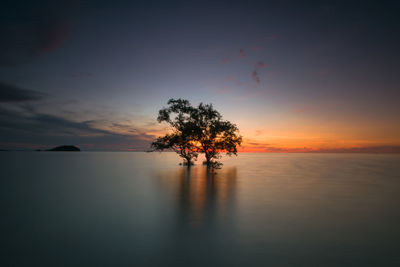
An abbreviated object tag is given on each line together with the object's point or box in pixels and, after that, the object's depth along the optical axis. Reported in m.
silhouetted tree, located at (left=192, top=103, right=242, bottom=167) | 36.41
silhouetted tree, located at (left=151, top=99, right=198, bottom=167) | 37.58
